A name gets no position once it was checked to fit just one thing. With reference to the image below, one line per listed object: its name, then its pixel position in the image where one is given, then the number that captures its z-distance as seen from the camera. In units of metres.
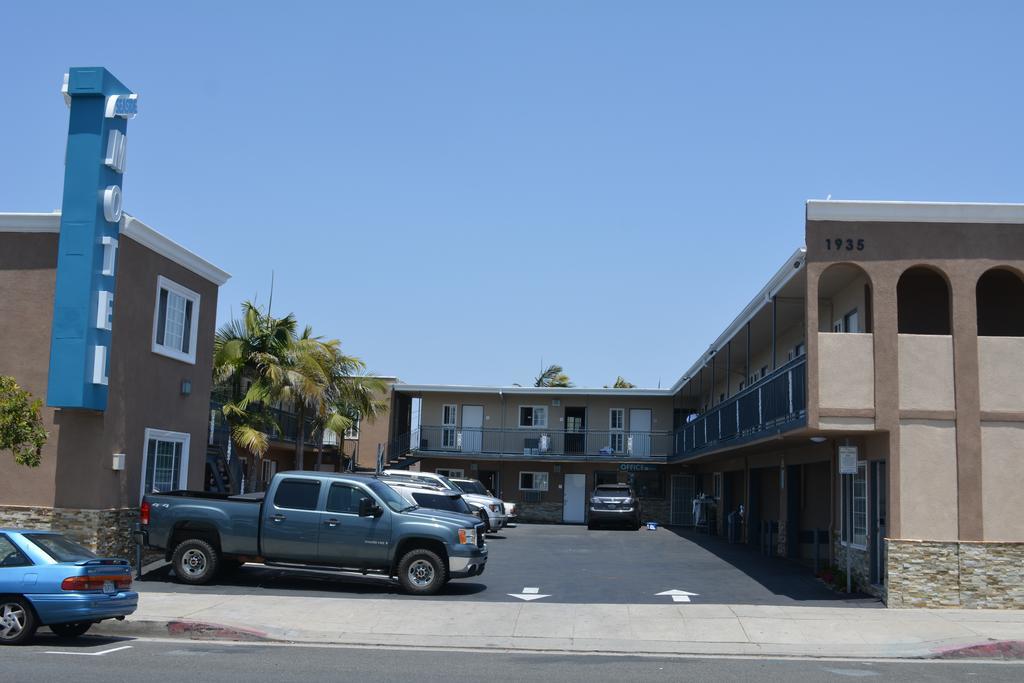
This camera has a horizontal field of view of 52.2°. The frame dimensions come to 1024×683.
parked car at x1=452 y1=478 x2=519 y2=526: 34.19
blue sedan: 11.91
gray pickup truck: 17.30
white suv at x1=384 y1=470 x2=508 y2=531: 29.81
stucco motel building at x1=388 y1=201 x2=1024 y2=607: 16.94
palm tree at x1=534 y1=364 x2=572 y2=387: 69.49
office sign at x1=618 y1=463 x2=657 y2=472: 41.63
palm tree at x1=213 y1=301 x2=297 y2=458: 27.70
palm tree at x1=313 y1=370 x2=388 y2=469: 33.22
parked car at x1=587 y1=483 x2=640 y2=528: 36.19
